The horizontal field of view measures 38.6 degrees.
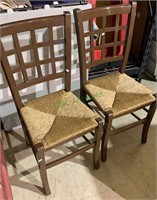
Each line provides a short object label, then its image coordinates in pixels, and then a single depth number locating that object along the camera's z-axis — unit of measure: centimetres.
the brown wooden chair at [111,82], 138
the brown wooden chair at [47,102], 121
